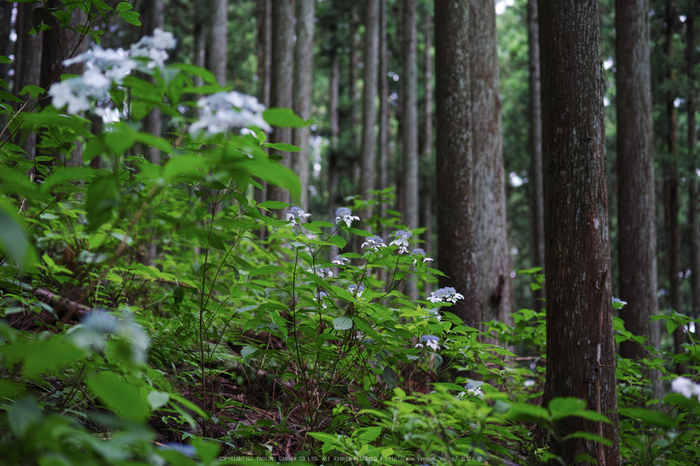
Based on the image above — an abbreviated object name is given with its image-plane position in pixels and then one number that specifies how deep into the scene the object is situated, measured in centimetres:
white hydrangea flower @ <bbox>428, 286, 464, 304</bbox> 241
